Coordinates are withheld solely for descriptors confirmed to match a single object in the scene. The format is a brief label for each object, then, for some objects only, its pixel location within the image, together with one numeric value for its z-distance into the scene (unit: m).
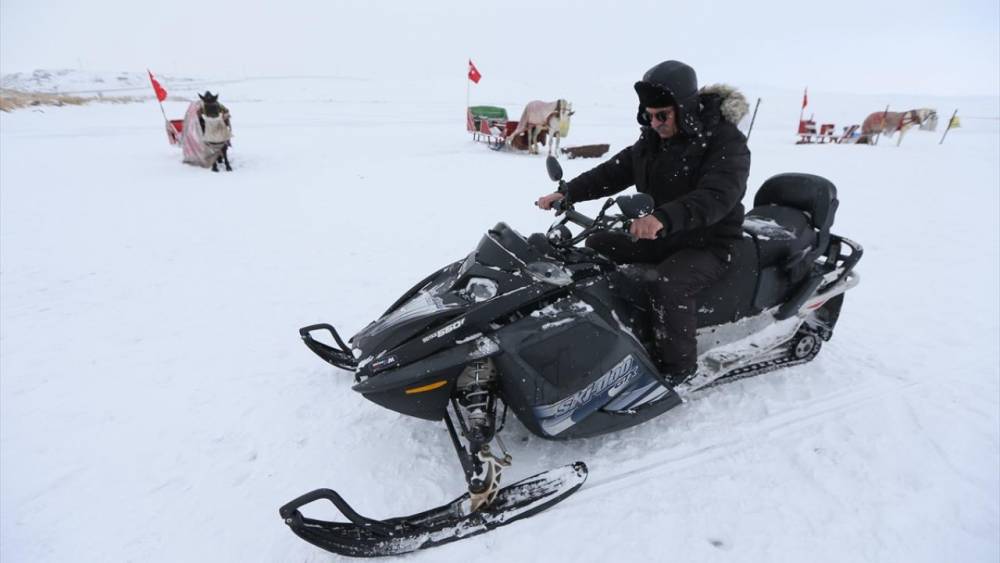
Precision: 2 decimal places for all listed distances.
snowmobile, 2.10
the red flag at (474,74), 16.08
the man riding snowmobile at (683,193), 2.34
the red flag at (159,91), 11.90
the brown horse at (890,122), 18.53
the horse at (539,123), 12.72
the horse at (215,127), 9.38
